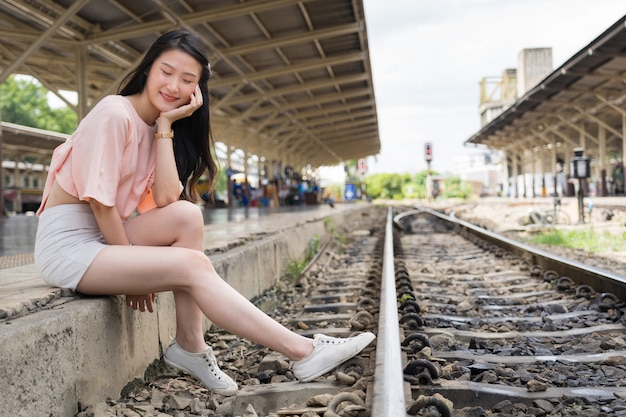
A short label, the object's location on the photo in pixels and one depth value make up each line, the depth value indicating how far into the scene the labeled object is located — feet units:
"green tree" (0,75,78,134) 180.34
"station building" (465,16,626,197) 55.93
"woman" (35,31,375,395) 7.51
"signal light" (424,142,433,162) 127.75
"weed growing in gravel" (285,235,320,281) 21.45
